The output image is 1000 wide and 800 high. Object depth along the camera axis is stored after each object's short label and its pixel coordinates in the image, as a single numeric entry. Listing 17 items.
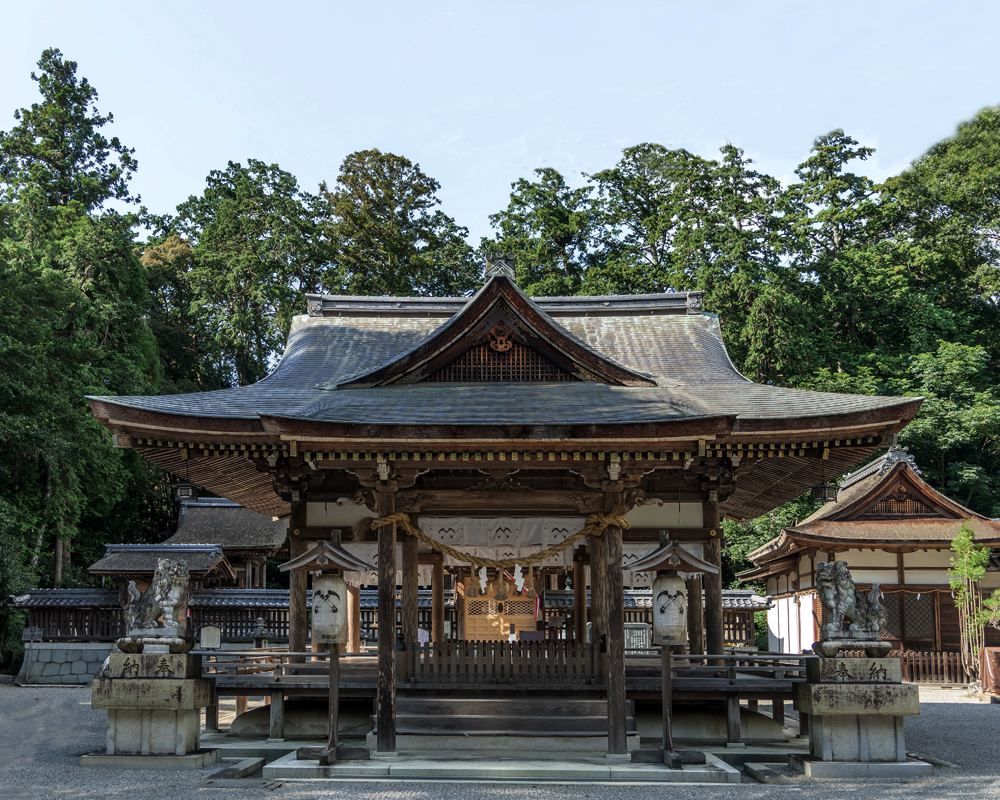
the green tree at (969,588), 20.50
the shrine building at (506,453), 10.72
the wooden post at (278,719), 12.45
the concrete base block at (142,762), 10.33
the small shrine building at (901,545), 22.39
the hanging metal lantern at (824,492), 14.12
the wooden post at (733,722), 12.20
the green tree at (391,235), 43.56
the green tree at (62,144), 39.81
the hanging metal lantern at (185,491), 13.49
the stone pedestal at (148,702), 10.47
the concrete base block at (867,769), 10.01
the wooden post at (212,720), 13.45
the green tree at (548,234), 41.97
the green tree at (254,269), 40.00
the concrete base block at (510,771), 9.80
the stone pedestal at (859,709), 10.27
